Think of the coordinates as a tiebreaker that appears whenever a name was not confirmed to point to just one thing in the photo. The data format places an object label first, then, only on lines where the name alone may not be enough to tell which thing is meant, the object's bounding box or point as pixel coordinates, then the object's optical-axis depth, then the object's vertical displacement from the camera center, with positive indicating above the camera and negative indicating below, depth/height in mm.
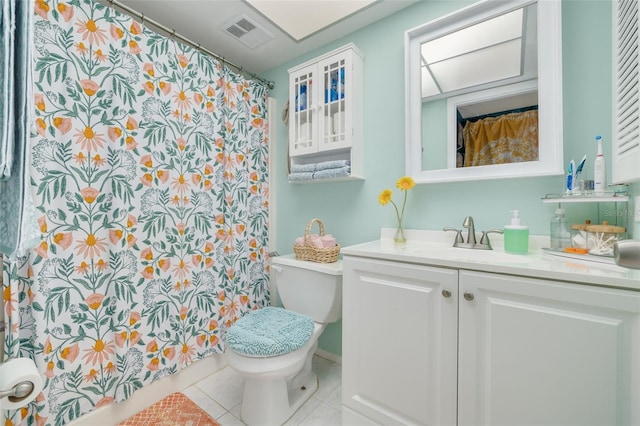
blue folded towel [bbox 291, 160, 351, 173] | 1559 +296
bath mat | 1285 -1044
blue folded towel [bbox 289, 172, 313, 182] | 1669 +239
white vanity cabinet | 692 -441
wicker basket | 1517 -238
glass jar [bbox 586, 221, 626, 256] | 864 -83
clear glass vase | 1406 -134
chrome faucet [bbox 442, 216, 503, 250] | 1196 -123
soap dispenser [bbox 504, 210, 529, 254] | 1045 -98
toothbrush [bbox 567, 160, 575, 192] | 1005 +140
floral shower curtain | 1075 -10
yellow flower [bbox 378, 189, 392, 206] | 1422 +87
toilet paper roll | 594 -397
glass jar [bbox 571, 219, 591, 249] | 936 -84
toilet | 1181 -604
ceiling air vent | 1607 +1183
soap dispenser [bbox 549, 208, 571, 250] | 1005 -76
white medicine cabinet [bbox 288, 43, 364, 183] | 1551 +655
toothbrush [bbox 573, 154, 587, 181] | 976 +173
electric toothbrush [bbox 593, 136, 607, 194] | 932 +142
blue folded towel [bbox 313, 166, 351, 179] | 1542 +242
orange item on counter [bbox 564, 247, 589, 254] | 913 -133
